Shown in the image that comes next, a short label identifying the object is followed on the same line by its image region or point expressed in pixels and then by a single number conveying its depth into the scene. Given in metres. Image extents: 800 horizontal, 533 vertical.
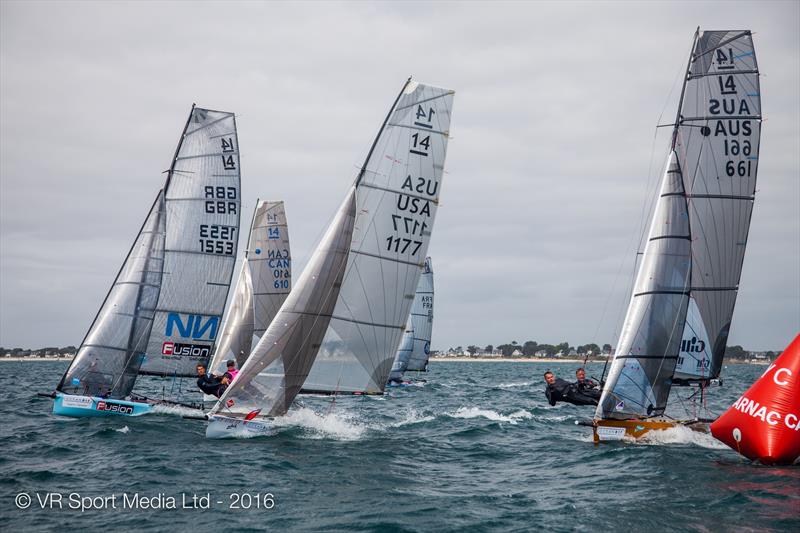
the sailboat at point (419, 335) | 48.85
